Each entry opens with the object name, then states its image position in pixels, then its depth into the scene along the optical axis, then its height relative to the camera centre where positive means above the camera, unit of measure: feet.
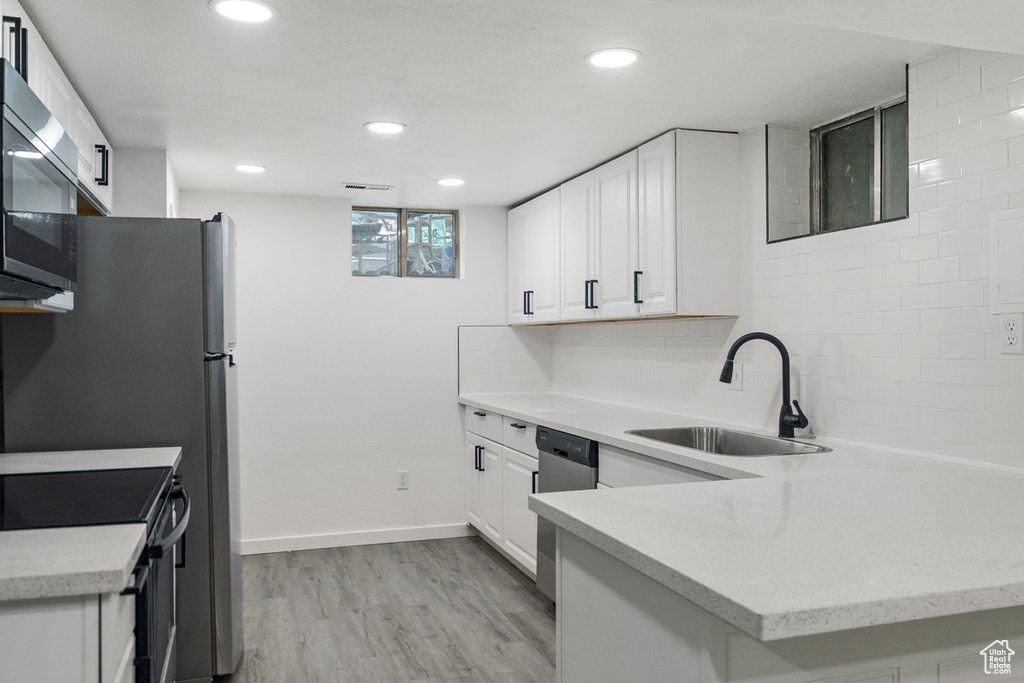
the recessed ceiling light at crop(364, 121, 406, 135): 10.44 +2.89
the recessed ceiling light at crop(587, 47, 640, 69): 7.75 +2.86
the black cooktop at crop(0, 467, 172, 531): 5.29 -1.24
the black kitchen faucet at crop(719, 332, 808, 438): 9.23 -0.66
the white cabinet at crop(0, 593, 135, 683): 4.23 -1.68
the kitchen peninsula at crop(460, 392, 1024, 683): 3.27 -1.13
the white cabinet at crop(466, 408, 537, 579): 12.80 -2.75
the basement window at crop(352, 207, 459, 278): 16.46 +2.07
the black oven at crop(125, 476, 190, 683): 5.32 -2.06
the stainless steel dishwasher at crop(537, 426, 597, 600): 10.46 -1.95
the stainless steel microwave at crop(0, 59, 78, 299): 4.84 +1.02
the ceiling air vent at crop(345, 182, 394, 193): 14.49 +2.87
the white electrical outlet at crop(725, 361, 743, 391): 10.71 -0.61
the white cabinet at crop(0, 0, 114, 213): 6.16 +2.44
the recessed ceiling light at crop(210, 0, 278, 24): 6.64 +2.89
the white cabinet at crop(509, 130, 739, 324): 10.46 +1.53
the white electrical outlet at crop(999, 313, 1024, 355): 6.87 +0.01
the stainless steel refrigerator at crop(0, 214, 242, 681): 8.55 -0.41
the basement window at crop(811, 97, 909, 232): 8.82 +2.03
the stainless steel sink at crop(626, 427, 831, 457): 9.37 -1.39
